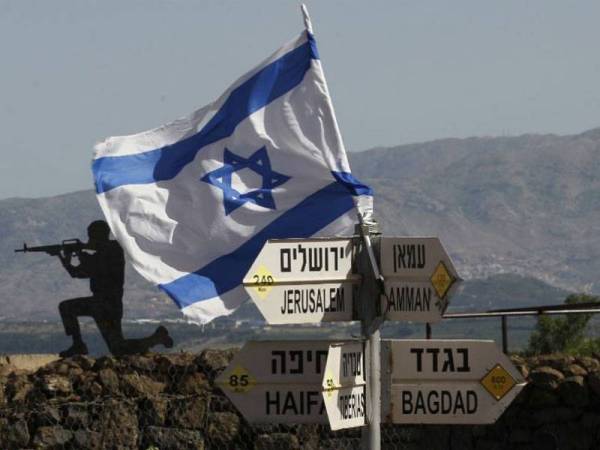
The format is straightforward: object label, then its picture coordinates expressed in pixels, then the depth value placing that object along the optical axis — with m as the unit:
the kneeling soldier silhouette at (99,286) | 17.83
